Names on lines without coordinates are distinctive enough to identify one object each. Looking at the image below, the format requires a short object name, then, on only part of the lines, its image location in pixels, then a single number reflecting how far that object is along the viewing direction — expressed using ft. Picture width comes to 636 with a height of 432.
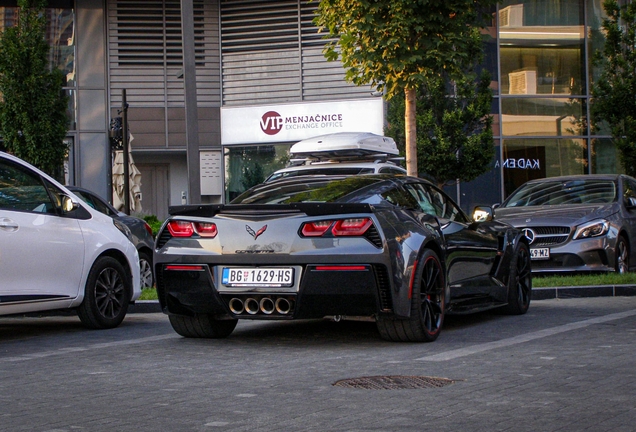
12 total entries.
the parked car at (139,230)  44.57
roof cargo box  49.70
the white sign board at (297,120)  83.76
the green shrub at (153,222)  64.04
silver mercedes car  43.04
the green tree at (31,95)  72.43
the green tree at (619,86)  70.59
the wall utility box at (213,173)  88.94
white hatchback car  26.55
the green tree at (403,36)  45.62
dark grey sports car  23.38
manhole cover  18.61
